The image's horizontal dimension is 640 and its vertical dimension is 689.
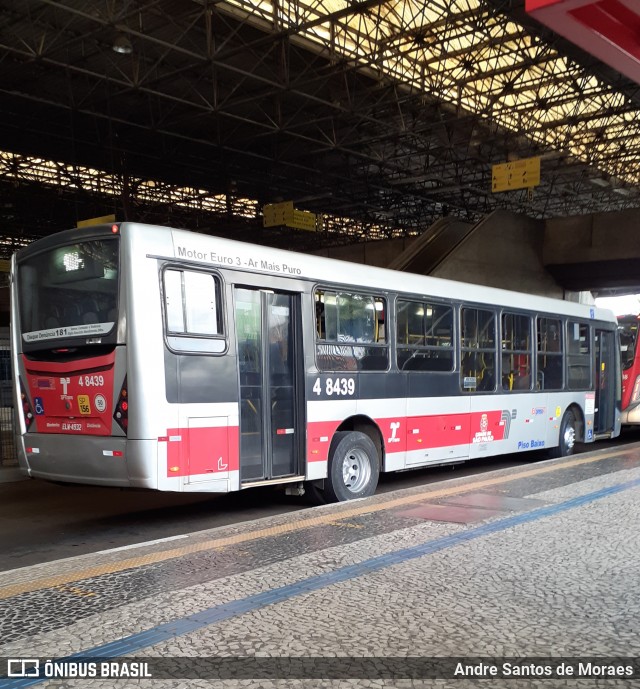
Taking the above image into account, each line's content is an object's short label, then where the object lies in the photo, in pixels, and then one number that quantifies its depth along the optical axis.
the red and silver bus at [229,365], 7.31
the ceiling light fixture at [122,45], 19.97
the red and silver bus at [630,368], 18.47
